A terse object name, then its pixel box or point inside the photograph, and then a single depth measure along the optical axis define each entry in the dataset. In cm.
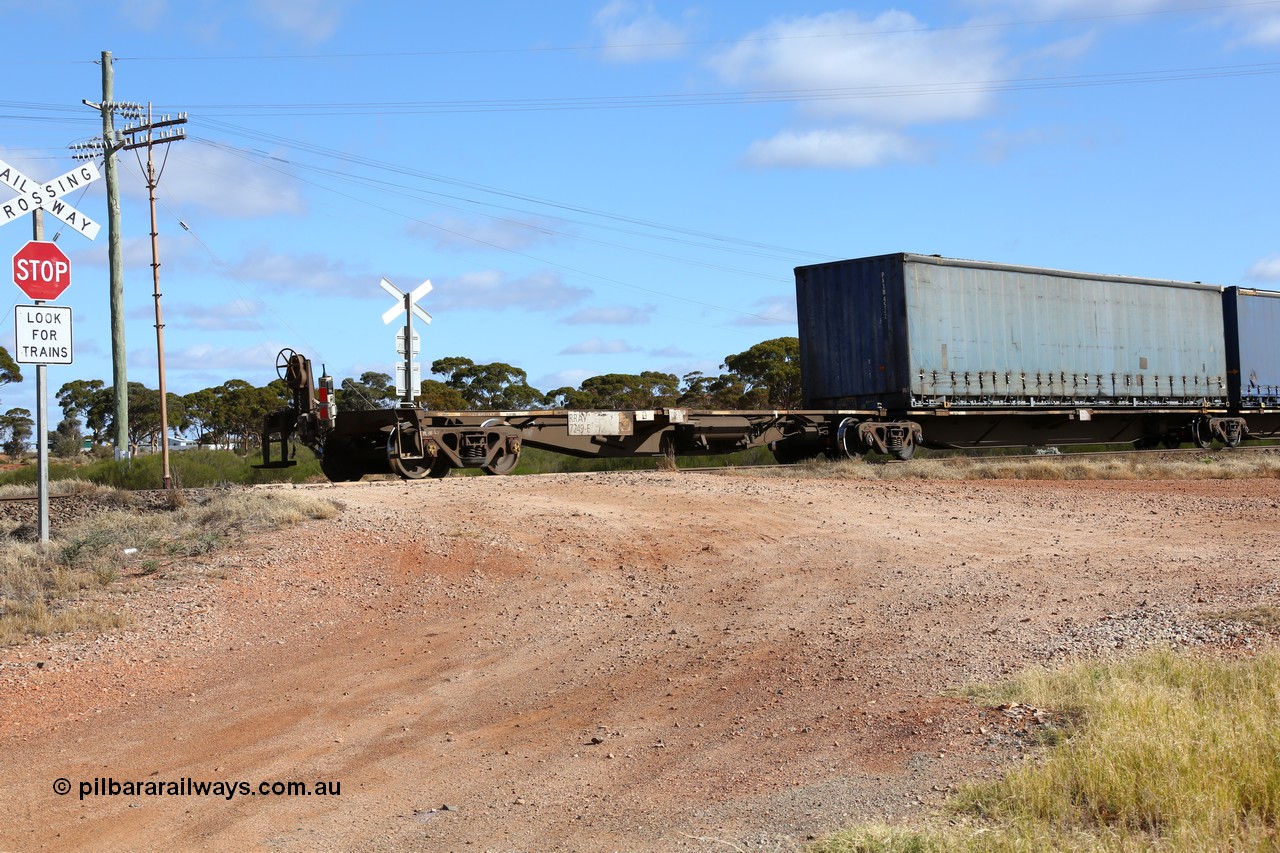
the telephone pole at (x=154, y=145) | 2519
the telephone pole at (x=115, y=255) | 2459
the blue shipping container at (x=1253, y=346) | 3008
